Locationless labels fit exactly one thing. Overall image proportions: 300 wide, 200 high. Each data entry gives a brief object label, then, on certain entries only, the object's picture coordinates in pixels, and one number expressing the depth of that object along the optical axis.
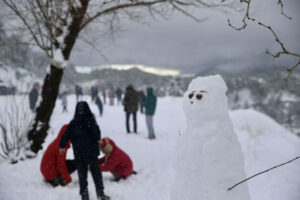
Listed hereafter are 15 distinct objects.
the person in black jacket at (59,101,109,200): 3.66
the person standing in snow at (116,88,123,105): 20.95
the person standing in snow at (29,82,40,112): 10.63
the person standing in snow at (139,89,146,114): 15.35
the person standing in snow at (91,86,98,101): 17.63
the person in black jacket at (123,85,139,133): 8.90
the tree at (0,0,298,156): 5.04
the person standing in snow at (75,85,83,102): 19.16
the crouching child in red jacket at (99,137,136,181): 4.48
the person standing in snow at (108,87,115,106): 20.14
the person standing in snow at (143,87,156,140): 8.30
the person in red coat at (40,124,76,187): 4.17
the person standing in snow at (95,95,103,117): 13.43
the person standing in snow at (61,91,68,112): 13.69
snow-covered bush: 4.87
